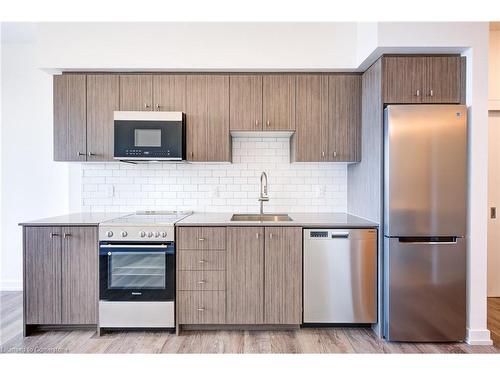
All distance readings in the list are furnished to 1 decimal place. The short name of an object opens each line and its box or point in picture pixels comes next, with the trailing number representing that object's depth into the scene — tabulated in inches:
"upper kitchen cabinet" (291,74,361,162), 116.3
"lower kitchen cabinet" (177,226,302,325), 103.9
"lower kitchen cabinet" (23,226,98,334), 103.2
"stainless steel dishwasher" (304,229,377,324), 102.8
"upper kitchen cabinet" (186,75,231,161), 116.3
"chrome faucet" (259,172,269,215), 126.3
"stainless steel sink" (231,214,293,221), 126.6
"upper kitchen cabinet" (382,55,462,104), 99.8
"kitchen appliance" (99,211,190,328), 102.3
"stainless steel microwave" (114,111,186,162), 112.9
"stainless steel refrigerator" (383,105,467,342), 95.8
